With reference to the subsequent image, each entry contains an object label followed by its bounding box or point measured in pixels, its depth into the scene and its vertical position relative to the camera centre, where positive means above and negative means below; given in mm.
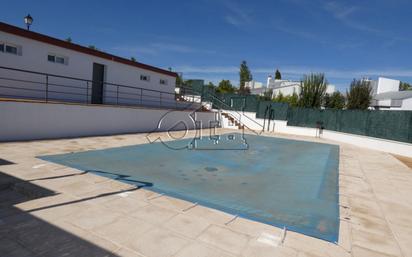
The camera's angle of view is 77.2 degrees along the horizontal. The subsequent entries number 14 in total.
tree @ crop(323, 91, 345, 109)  25406 +1759
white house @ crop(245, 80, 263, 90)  54562 +6109
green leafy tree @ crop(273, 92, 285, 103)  31912 +2034
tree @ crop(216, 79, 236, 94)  40531 +3811
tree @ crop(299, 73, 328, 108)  23344 +2467
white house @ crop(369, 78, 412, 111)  29028 +3322
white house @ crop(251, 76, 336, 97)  40531 +4541
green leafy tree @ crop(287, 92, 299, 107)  29030 +1900
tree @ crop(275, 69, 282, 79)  57634 +8691
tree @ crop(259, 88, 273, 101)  34219 +2706
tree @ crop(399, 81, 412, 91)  59578 +8982
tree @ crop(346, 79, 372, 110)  24578 +2420
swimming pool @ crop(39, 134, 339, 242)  4203 -1615
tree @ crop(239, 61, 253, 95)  45906 +6651
